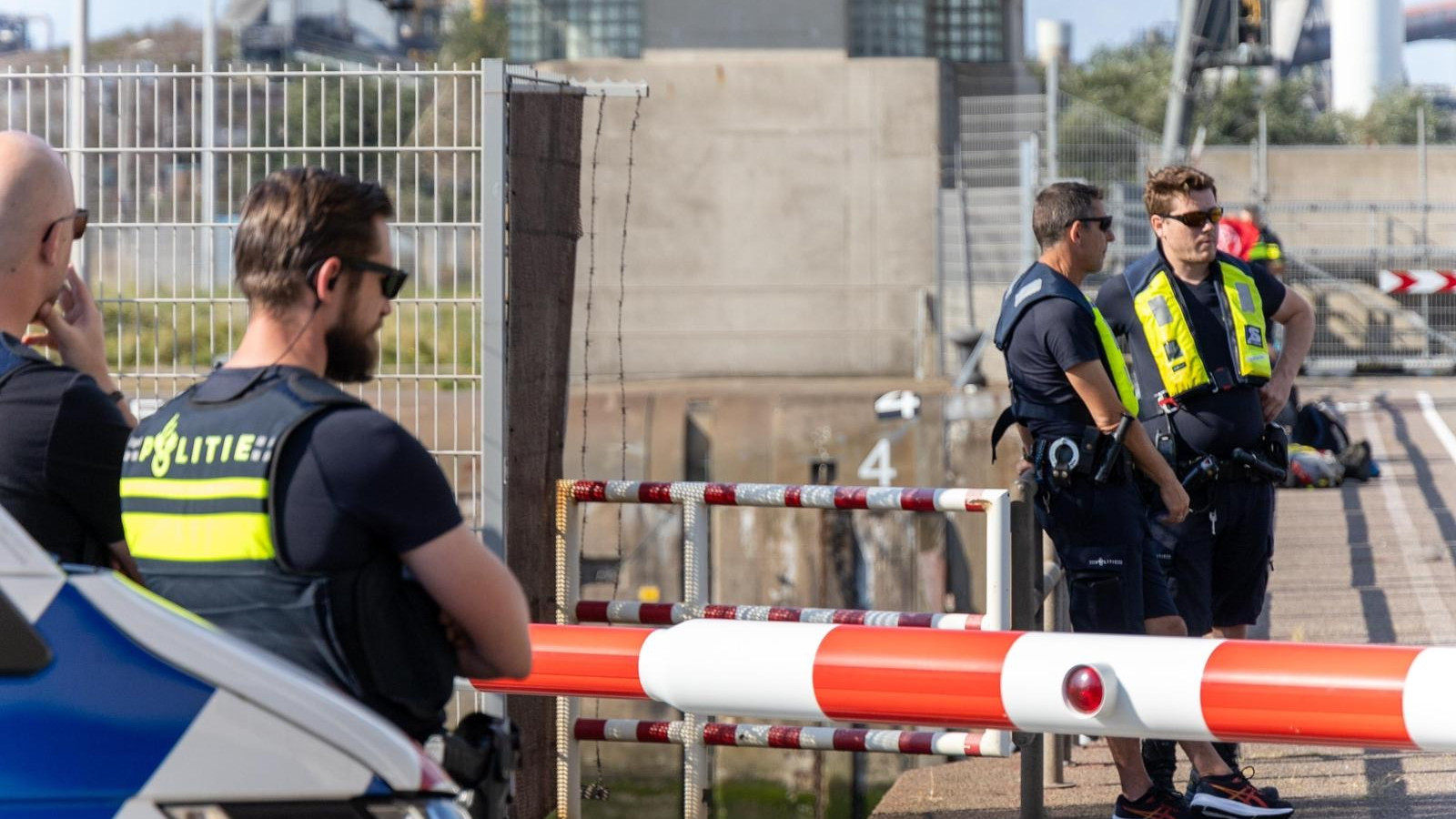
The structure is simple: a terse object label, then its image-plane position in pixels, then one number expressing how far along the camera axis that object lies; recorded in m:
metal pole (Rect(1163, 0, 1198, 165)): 47.94
